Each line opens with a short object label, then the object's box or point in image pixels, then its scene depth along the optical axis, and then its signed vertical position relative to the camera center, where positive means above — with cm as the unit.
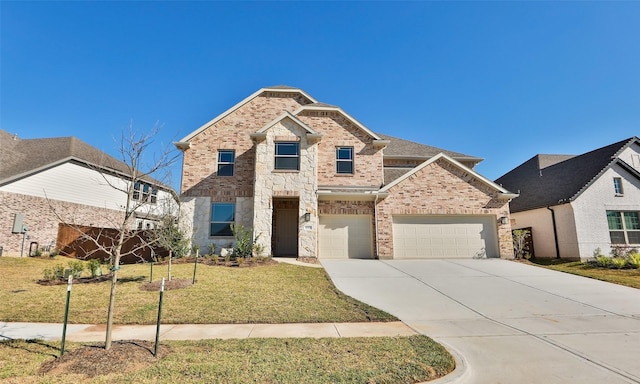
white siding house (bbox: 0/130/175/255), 1630 +255
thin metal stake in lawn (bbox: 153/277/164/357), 469 -177
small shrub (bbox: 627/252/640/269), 1457 -135
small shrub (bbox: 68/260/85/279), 1042 -121
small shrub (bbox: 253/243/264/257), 1447 -82
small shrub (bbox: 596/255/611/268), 1532 -148
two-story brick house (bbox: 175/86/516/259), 1538 +177
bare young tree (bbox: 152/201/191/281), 1100 -1
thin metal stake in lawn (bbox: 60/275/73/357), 468 -130
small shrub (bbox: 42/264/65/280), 1052 -142
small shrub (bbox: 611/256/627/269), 1473 -147
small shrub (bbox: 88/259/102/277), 1075 -127
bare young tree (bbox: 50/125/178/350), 491 +23
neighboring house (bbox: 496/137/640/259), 1705 +151
